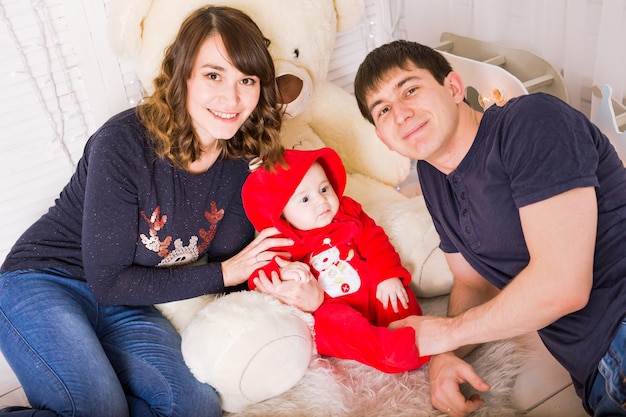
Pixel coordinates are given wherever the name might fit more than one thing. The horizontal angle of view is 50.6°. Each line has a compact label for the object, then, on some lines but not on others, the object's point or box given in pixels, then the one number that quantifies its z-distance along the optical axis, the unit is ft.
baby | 5.47
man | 3.87
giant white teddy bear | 5.21
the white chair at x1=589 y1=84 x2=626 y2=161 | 5.55
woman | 5.06
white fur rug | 4.93
